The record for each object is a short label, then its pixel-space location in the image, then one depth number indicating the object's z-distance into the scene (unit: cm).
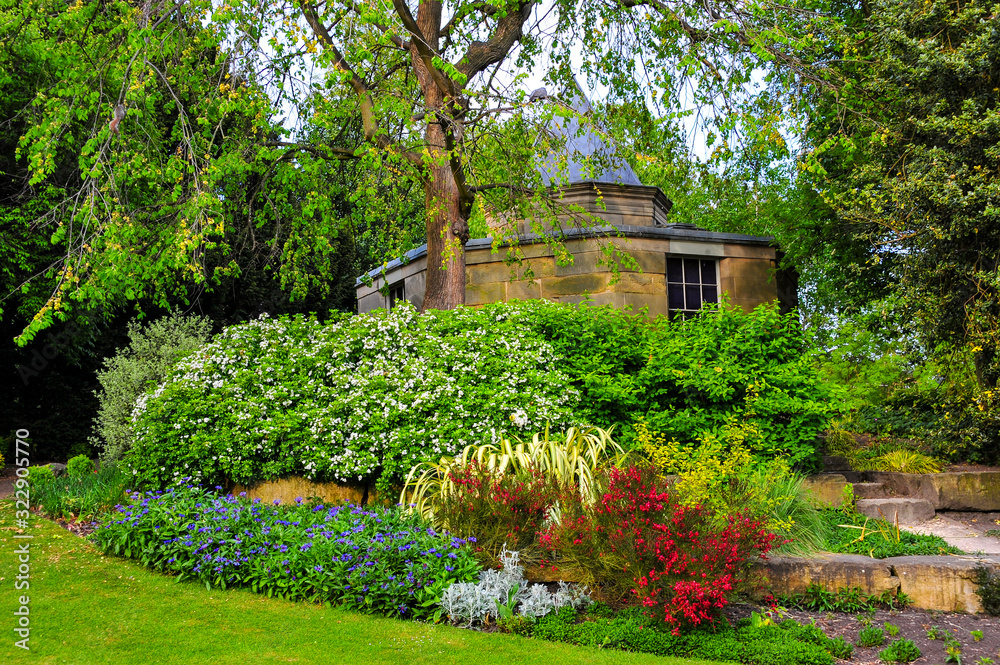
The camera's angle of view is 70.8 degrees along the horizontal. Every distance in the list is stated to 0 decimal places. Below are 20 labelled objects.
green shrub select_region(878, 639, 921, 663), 416
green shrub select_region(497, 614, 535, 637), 459
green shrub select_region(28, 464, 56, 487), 895
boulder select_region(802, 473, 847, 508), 689
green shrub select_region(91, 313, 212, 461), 953
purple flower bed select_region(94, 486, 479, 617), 486
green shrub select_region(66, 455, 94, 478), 944
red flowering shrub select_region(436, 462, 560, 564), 533
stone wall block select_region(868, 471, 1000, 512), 736
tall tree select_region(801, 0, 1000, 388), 745
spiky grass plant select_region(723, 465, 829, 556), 552
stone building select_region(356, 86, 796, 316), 1054
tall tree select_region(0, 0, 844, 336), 771
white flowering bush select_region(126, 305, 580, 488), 662
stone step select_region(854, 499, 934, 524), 663
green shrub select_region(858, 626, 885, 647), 435
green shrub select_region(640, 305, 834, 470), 713
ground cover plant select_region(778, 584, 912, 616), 497
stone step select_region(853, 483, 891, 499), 744
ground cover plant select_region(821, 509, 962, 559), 566
